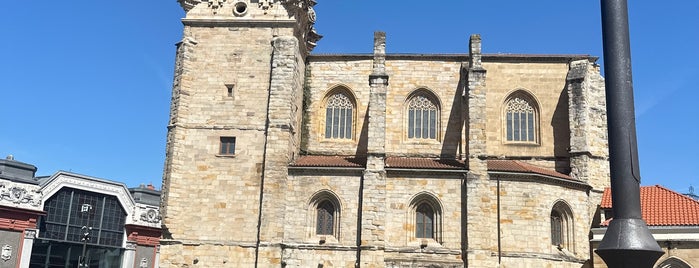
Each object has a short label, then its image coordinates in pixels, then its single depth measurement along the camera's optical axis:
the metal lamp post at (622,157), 8.44
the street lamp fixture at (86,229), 35.61
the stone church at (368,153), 23.22
